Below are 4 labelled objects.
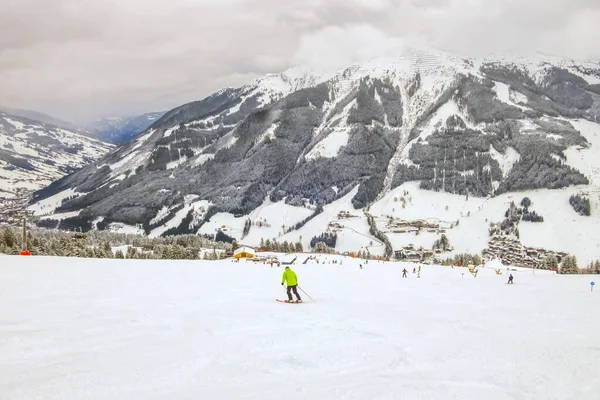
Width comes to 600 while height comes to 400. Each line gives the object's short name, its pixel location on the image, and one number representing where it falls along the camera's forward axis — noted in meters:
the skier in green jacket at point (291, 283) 25.05
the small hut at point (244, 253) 101.81
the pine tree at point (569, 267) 91.91
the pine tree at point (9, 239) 73.95
